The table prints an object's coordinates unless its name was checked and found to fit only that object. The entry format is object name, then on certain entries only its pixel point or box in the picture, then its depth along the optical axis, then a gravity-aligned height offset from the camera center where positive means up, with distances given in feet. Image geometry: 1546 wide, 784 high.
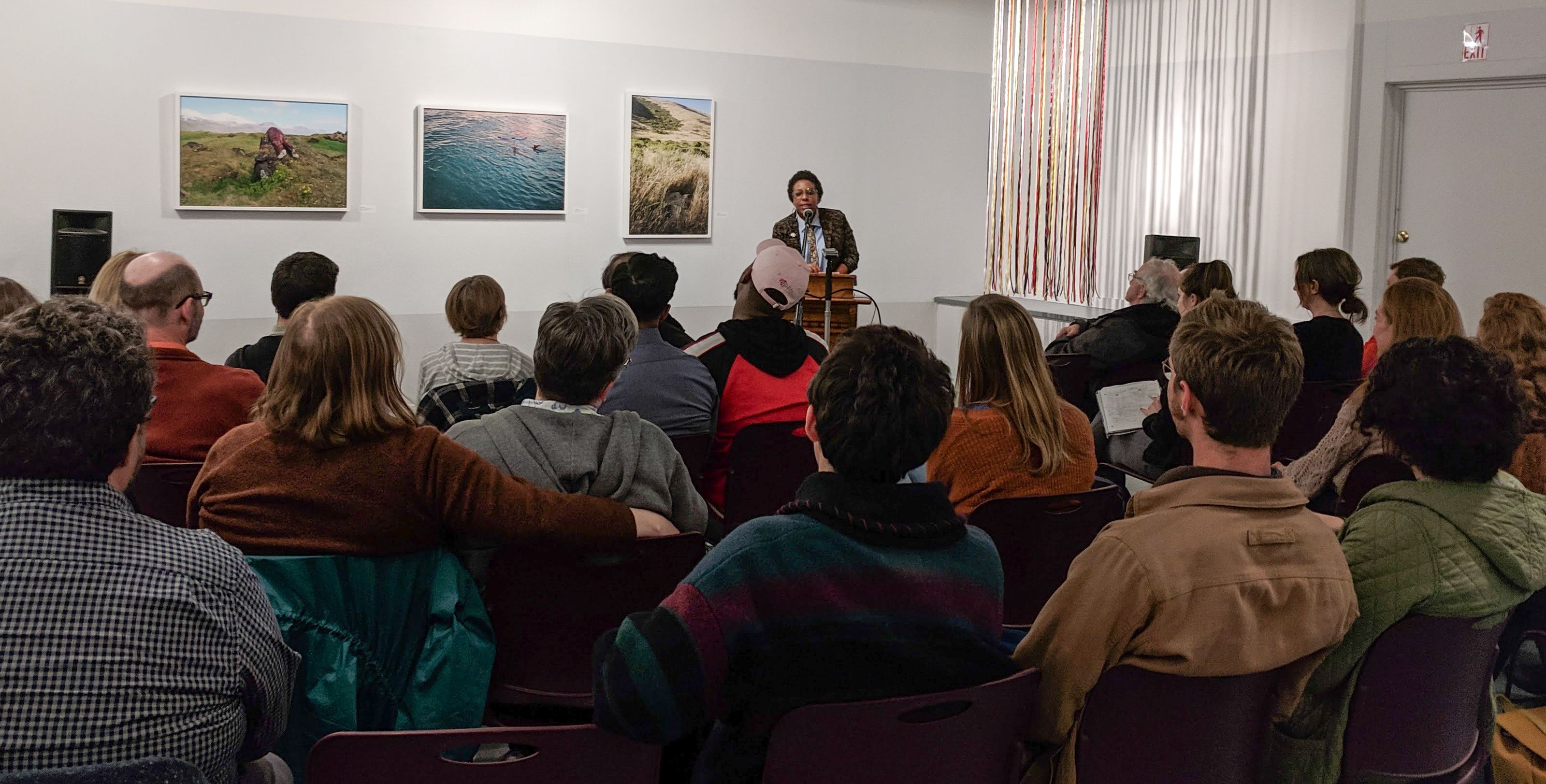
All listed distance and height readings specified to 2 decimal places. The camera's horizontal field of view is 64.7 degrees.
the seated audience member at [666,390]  12.47 -0.81
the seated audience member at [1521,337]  11.37 +0.00
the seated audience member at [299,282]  15.17 +0.23
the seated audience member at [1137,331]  17.67 -0.08
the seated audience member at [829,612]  5.23 -1.32
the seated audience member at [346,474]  7.38 -1.05
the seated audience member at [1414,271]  16.76 +0.88
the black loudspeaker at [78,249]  22.52 +0.83
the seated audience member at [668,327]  15.79 -0.23
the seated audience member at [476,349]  13.58 -0.49
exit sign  23.06 +5.55
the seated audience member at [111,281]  12.84 +0.15
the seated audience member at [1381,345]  11.27 -0.16
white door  23.02 +2.87
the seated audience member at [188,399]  10.68 -0.90
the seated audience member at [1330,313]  15.74 +0.25
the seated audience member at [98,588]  4.90 -1.21
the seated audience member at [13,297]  12.25 -0.06
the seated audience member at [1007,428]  10.41 -0.91
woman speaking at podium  28.12 +1.96
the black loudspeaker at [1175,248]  27.22 +1.75
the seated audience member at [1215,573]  6.04 -1.25
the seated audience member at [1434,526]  6.86 -1.11
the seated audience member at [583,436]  8.55 -0.90
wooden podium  25.13 +0.22
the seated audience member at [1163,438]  13.74 -1.30
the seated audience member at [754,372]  13.00 -0.62
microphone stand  23.49 +0.19
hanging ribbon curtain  30.71 +4.55
